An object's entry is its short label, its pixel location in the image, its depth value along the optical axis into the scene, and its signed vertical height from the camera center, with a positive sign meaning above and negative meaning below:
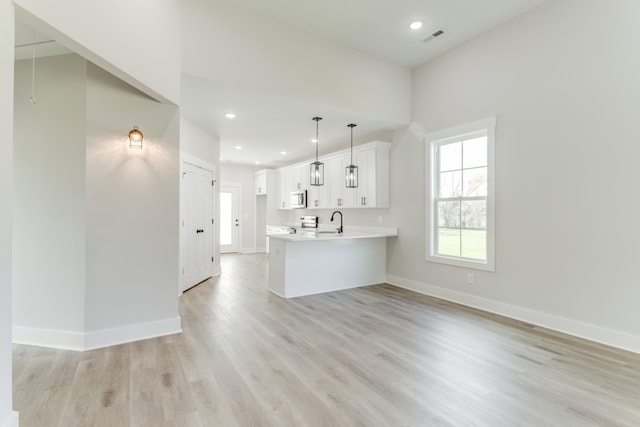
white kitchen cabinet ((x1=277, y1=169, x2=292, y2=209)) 8.46 +0.76
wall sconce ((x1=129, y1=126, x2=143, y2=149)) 2.93 +0.73
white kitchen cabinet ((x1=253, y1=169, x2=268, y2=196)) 9.11 +0.98
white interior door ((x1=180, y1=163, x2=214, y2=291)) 4.82 -0.21
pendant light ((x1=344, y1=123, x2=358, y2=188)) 4.94 +0.59
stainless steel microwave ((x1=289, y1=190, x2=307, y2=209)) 7.58 +0.36
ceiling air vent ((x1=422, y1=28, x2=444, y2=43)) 3.94 +2.37
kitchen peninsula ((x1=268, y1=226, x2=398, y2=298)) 4.53 -0.79
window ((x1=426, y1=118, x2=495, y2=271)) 3.95 +0.25
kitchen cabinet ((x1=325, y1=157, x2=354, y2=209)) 6.02 +0.62
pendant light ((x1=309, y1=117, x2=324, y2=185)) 4.88 +0.67
